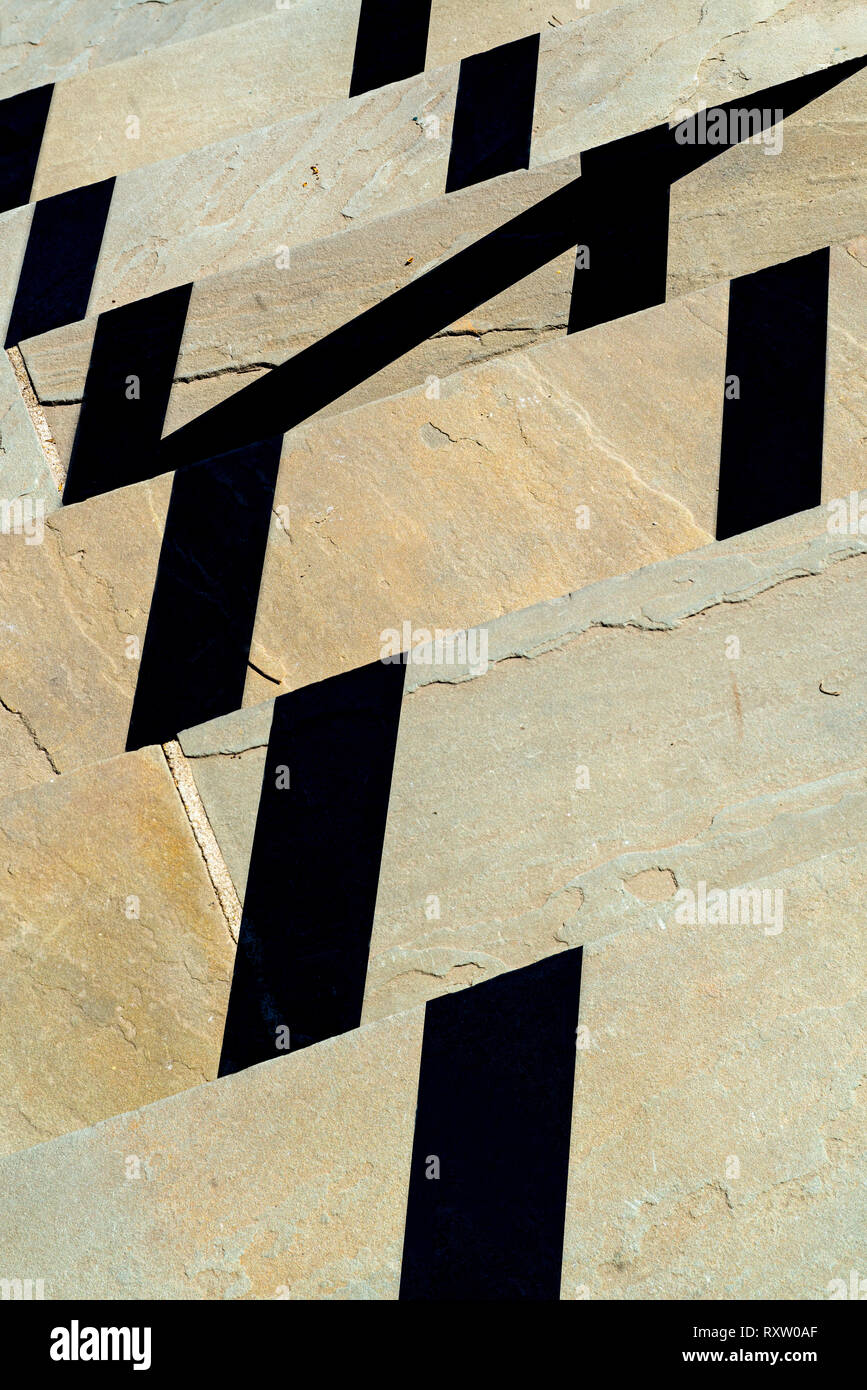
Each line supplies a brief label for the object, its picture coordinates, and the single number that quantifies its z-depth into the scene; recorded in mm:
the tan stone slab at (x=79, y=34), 4152
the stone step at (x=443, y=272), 2998
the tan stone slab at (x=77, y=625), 2889
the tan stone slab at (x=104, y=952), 2615
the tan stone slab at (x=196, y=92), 3709
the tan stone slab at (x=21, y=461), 3027
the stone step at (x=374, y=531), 2848
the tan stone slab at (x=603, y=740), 2549
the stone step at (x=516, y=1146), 2445
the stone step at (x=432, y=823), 2547
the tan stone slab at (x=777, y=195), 2975
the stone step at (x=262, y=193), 3379
